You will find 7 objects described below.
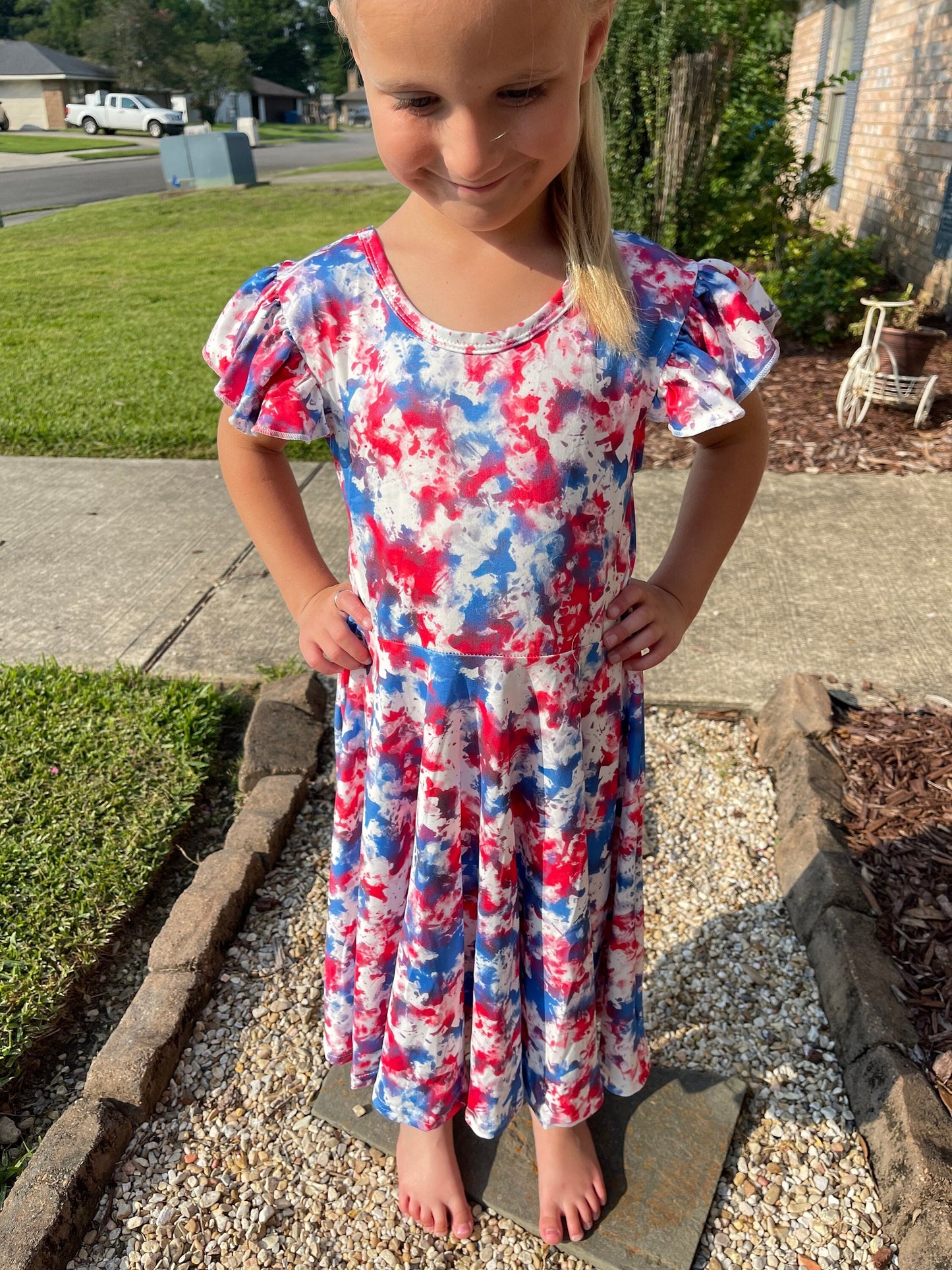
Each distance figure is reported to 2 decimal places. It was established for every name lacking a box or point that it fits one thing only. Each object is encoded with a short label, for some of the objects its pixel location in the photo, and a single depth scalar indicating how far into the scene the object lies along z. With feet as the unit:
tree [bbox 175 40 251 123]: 197.67
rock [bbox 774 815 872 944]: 7.18
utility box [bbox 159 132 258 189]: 63.77
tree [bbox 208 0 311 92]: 231.50
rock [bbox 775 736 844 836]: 8.18
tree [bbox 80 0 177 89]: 197.06
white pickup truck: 129.08
